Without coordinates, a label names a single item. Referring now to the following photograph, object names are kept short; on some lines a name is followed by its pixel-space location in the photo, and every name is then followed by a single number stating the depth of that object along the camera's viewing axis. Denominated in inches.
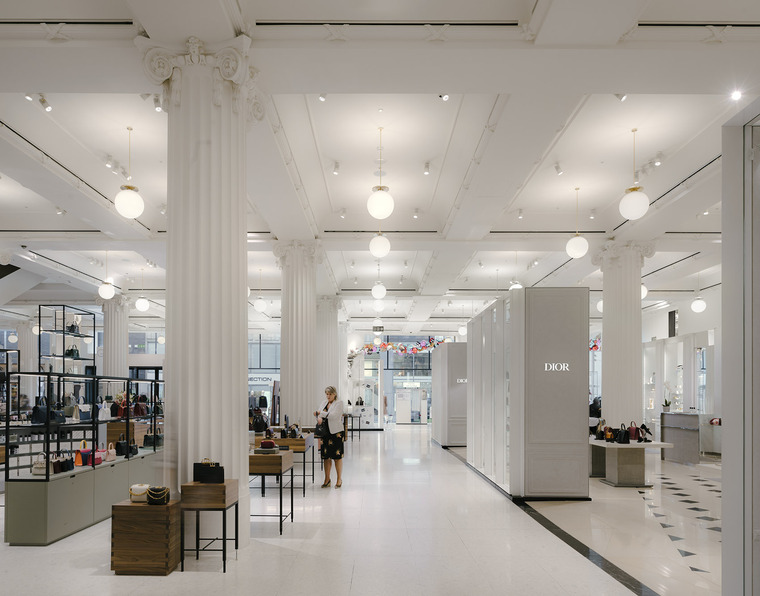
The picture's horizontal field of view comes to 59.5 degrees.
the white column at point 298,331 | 510.0
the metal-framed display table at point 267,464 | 292.8
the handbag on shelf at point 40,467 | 266.8
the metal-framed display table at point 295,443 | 382.0
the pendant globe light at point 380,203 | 340.8
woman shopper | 404.5
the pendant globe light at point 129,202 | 320.8
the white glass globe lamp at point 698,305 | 739.9
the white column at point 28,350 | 1010.7
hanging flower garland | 1114.3
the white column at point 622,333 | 522.6
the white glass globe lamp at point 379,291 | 599.8
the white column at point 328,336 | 826.8
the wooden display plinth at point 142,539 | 206.4
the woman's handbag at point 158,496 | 207.9
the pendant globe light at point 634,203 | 343.3
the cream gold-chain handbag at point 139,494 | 208.5
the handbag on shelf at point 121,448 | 339.9
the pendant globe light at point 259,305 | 766.5
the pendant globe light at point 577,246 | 443.8
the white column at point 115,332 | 804.6
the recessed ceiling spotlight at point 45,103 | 298.4
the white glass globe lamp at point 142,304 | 686.5
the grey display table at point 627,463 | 421.1
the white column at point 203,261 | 225.8
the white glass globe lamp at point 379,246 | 422.3
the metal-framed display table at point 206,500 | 211.3
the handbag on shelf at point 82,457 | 296.8
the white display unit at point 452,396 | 700.0
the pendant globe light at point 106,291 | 596.1
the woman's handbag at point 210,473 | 214.6
